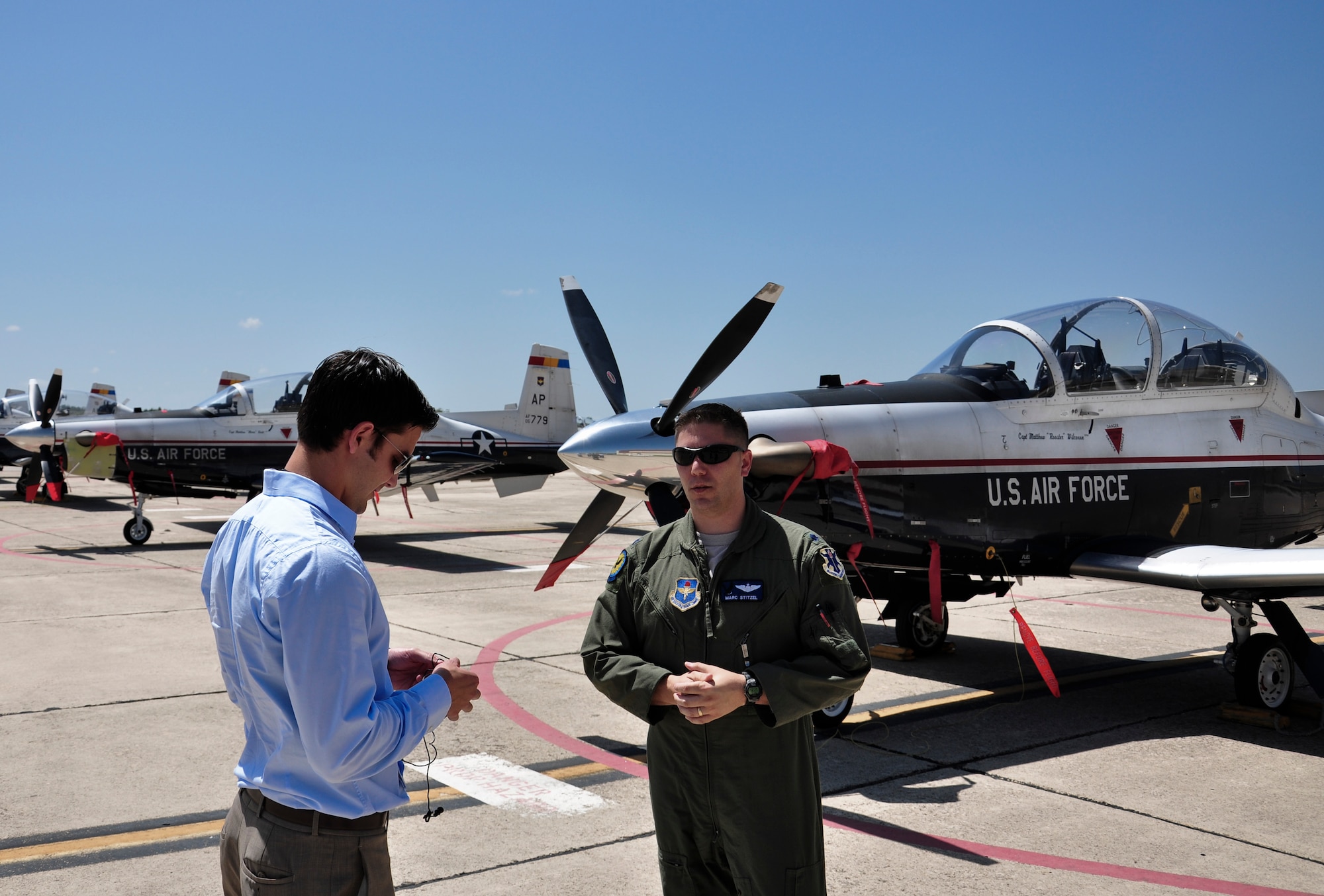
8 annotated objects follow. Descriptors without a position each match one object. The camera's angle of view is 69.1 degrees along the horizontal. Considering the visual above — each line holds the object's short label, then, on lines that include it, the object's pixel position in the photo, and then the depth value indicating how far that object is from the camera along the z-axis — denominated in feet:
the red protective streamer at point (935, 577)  22.25
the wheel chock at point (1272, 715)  21.25
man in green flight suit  8.37
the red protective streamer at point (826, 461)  18.92
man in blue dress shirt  5.64
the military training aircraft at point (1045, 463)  19.99
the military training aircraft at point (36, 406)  69.72
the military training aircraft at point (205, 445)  56.44
